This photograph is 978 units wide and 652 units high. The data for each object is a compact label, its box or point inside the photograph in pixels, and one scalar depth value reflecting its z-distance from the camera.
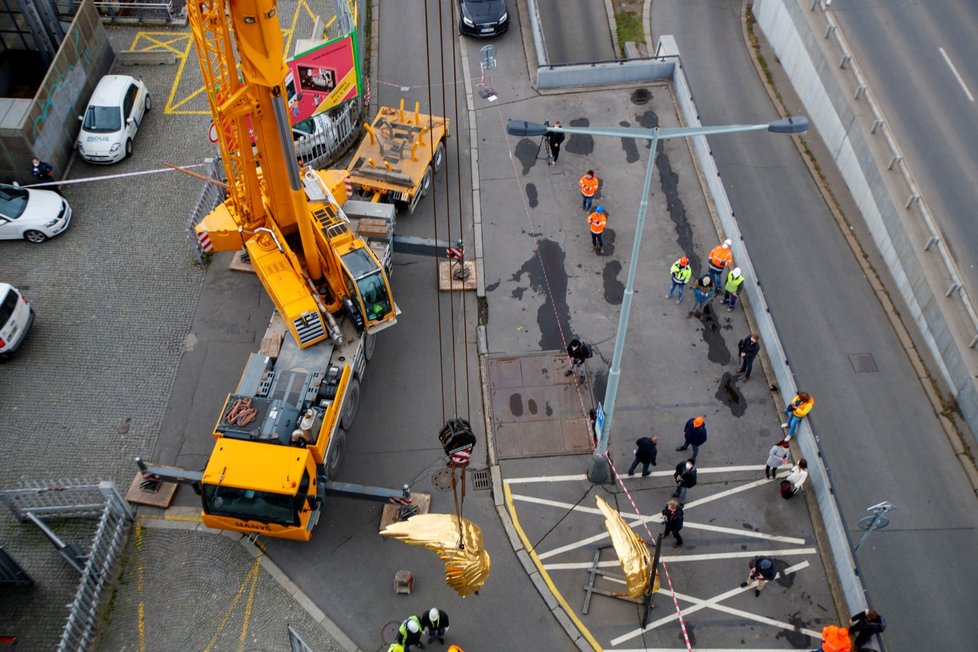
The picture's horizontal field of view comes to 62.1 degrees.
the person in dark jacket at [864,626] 14.72
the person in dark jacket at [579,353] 19.61
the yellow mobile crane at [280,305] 15.91
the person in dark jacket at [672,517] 16.25
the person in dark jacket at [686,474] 17.02
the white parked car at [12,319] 20.20
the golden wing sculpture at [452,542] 14.45
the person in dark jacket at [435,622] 15.14
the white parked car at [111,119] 25.05
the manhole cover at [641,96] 27.00
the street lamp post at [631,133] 11.94
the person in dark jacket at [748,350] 19.06
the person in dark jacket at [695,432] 17.38
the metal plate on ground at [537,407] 19.16
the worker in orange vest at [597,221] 22.06
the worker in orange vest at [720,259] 20.77
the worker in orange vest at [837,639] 14.41
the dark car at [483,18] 29.58
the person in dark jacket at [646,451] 17.43
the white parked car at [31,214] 22.84
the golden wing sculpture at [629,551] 14.52
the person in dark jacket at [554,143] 24.14
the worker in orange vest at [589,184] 23.06
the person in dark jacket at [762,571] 15.80
